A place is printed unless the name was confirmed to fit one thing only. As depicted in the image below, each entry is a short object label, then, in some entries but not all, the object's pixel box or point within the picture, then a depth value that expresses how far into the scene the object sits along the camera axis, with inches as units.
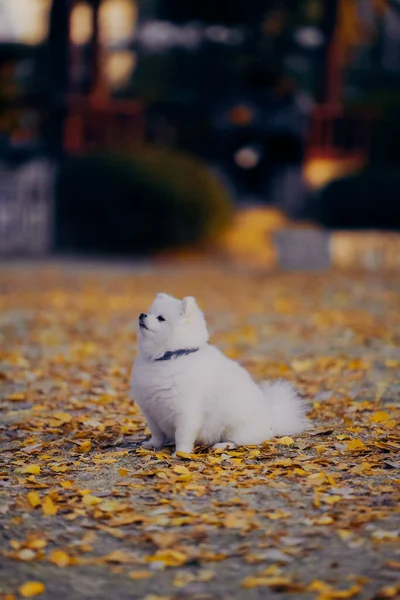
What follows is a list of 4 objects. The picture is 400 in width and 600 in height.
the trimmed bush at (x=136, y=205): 1223.6
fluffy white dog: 362.3
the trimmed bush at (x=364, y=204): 1221.3
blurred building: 1407.4
